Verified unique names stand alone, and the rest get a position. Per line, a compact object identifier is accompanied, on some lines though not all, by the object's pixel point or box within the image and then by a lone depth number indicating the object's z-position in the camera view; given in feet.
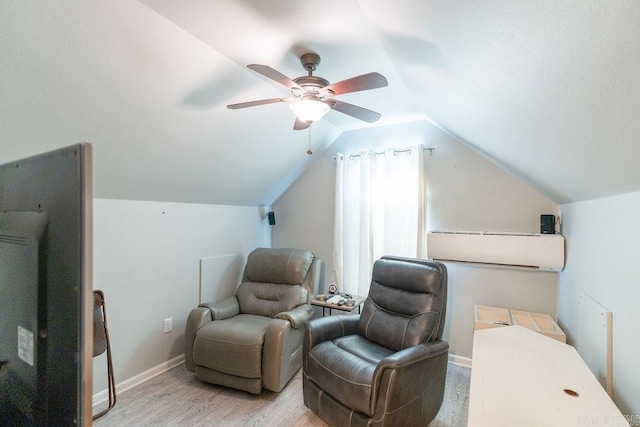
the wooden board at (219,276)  10.06
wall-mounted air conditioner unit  7.47
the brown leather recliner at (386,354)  5.43
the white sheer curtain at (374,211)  9.71
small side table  9.02
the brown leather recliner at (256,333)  7.38
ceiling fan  4.78
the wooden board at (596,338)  4.43
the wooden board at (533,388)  3.22
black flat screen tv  1.41
